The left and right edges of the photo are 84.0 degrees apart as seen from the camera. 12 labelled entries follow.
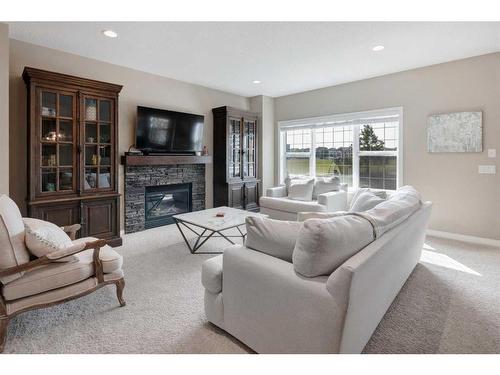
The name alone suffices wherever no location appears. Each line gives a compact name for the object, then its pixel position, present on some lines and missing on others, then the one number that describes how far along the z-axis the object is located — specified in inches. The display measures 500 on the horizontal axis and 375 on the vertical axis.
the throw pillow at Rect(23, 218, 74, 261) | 76.7
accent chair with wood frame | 72.4
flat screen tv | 178.9
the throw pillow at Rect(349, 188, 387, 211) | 135.3
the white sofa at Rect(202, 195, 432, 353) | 52.2
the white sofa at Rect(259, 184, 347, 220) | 180.4
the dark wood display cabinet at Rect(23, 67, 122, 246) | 128.6
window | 193.9
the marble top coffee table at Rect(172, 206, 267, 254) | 127.1
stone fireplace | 181.0
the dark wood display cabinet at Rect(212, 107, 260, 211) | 221.0
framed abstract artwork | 156.7
